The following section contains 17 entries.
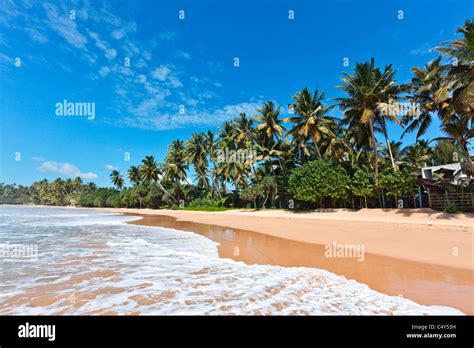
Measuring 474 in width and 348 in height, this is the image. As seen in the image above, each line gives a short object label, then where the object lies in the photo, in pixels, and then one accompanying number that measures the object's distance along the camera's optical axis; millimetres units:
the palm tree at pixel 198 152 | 41812
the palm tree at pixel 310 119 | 24584
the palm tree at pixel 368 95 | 20719
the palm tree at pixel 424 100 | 16359
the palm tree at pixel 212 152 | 40700
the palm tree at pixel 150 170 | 54312
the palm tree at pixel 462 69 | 11953
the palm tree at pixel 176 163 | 46844
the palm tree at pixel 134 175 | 64750
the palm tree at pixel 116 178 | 77438
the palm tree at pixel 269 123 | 29766
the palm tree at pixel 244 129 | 33625
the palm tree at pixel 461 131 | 15375
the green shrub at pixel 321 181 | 22016
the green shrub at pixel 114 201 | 63544
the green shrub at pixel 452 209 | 15072
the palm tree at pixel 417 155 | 27594
